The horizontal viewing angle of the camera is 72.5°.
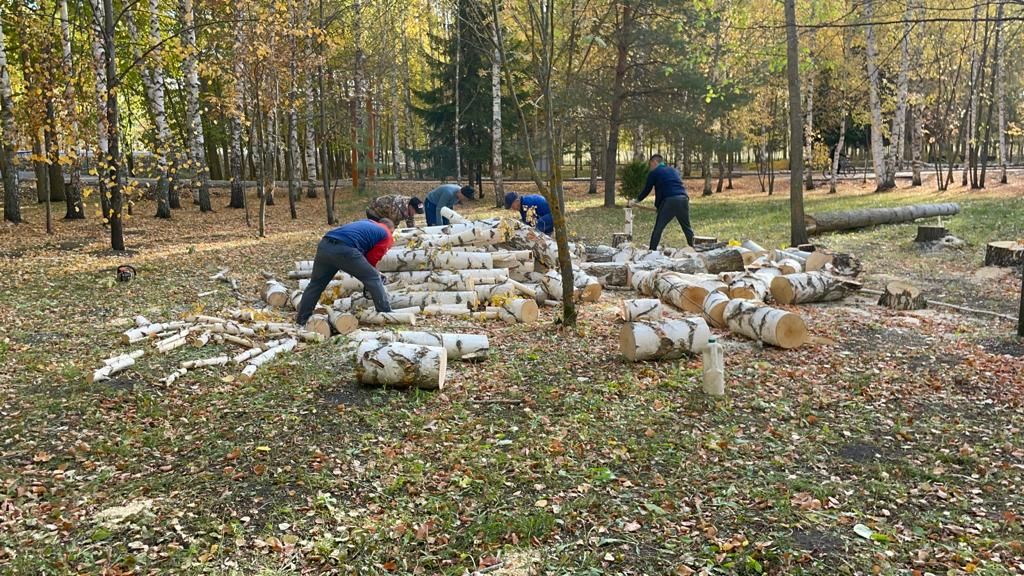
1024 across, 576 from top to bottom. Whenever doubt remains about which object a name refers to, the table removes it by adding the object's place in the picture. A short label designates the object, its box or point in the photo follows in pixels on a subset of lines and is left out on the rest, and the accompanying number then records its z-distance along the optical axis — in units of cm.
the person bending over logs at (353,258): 708
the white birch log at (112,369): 536
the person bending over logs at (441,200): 1256
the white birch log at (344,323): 718
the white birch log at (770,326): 634
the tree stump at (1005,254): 966
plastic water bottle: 509
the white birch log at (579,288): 874
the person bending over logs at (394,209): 861
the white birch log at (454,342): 604
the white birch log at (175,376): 538
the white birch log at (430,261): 890
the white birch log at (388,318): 735
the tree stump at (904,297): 809
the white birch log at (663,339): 596
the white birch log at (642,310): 735
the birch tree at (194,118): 1653
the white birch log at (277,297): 852
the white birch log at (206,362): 574
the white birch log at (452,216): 1135
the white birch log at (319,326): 704
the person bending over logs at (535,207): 1148
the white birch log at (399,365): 522
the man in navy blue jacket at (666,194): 1187
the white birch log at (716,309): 721
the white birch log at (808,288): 849
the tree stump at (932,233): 1196
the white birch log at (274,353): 591
